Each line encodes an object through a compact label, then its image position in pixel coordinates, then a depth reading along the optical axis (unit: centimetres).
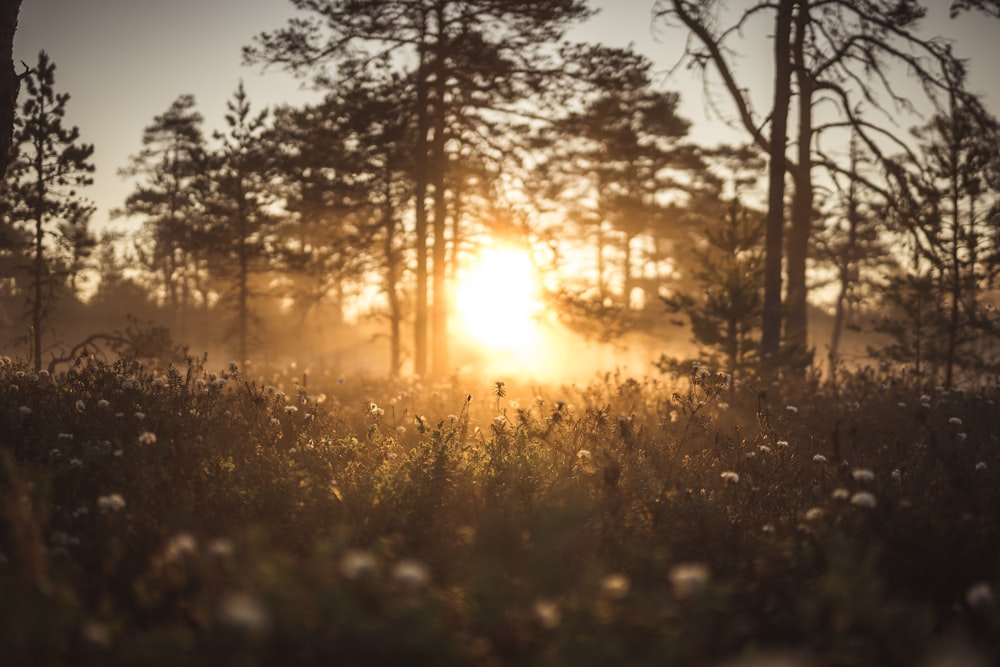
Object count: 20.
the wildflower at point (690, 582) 197
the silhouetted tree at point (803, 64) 1030
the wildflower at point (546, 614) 209
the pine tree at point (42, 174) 1404
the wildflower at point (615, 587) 210
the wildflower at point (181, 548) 225
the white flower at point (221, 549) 214
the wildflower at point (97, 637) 190
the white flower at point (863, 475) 351
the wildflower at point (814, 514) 337
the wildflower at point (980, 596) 227
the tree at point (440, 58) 1271
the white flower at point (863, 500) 320
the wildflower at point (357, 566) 194
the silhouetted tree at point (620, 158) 1313
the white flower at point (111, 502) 295
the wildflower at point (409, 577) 186
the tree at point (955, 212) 1070
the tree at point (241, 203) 1883
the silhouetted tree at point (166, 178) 2755
